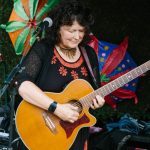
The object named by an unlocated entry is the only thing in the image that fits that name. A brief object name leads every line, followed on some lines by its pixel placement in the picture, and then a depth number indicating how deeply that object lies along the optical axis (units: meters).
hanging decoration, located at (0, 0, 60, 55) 4.03
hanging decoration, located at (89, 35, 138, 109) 4.38
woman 2.66
